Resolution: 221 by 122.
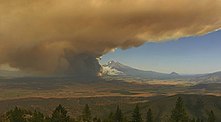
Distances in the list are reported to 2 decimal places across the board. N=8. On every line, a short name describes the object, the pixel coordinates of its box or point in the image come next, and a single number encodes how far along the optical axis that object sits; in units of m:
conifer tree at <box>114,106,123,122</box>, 156.25
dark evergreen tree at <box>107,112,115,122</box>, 160.00
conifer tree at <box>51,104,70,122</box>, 148.88
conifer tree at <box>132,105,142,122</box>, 142.38
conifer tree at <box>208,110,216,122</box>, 172.38
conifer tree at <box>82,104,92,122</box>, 187.62
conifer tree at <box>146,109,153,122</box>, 168.89
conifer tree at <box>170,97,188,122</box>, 147.12
